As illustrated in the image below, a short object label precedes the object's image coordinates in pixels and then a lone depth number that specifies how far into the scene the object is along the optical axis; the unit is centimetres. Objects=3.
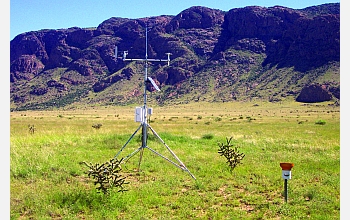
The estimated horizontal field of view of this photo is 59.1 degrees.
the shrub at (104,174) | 757
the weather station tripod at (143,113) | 876
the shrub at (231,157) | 1093
